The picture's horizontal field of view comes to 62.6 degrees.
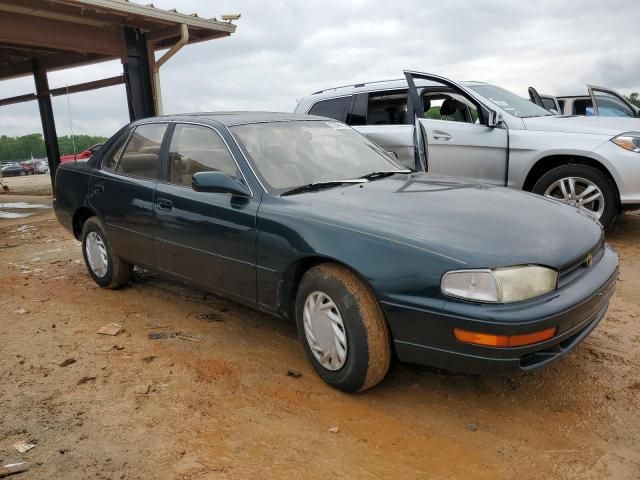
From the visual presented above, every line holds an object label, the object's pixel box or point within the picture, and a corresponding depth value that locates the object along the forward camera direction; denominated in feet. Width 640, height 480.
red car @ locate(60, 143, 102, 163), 69.32
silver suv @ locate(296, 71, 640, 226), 18.02
